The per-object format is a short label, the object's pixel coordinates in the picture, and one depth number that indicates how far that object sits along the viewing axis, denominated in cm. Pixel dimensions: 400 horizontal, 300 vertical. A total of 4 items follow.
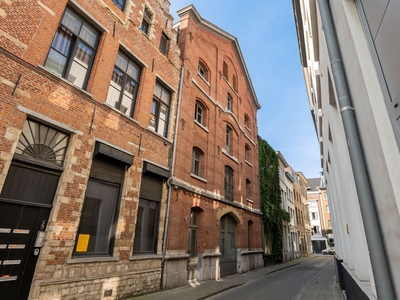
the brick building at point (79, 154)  578
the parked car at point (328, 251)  4384
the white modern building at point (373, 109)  196
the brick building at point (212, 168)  1092
